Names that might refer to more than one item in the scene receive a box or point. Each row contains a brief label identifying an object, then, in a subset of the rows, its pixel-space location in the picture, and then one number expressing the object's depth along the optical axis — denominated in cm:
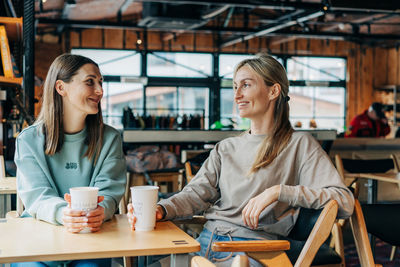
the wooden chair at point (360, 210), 195
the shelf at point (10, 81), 329
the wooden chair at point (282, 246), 158
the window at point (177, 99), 1297
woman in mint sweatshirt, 198
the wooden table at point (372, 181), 383
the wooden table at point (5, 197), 260
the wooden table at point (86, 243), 135
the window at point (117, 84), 1248
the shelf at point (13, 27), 341
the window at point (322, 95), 1420
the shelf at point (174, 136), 530
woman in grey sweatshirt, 187
